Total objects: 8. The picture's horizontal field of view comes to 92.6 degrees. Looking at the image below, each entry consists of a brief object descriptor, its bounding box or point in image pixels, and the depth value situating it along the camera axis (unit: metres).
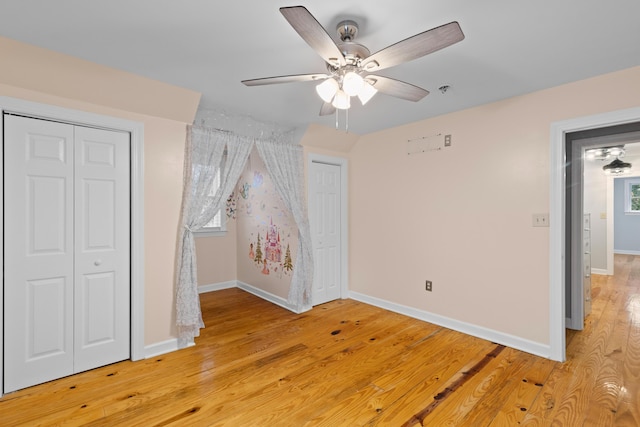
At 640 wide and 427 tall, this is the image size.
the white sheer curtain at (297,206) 3.71
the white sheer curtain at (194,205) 2.89
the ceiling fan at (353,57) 1.32
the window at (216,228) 4.87
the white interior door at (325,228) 4.11
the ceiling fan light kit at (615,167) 5.46
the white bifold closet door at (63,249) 2.20
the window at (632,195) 8.62
